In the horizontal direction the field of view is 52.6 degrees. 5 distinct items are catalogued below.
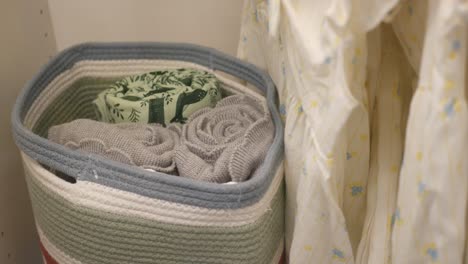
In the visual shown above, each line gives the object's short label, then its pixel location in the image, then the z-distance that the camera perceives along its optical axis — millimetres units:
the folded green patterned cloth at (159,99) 896
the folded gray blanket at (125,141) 781
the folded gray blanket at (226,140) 730
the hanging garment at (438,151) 449
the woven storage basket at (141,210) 674
